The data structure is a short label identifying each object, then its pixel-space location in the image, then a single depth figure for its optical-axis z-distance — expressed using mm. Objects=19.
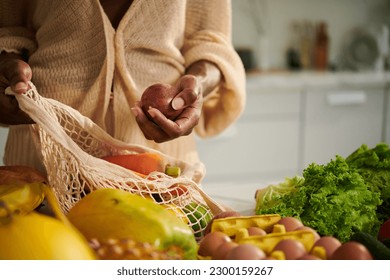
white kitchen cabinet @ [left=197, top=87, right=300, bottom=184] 3040
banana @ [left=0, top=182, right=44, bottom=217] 654
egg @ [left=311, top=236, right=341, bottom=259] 654
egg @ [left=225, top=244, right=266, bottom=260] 634
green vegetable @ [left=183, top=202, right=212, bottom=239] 809
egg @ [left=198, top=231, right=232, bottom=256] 683
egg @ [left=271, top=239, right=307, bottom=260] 645
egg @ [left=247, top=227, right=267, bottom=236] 699
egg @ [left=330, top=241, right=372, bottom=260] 641
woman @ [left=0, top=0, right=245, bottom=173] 1060
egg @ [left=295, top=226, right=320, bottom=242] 676
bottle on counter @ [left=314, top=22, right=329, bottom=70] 3807
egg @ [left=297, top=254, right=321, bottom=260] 642
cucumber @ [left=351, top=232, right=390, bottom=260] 668
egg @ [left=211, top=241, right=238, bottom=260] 658
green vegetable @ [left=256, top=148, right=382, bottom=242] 864
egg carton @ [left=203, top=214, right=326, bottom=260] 661
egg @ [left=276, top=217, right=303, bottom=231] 721
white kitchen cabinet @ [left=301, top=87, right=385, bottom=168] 3165
